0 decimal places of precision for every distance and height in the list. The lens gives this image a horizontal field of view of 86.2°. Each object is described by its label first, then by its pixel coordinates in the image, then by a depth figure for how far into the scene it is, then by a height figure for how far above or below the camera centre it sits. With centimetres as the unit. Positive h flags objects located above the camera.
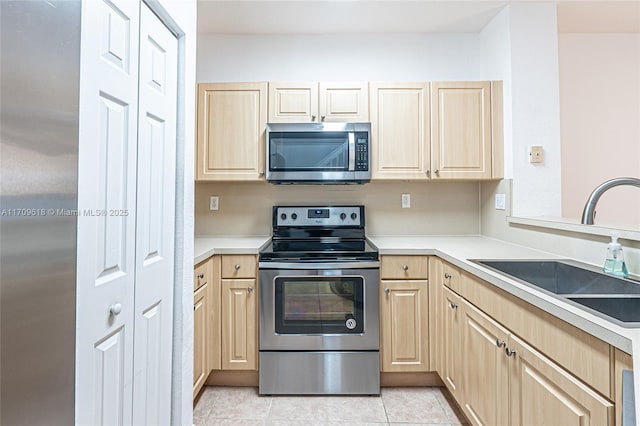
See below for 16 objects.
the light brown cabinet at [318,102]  238 +83
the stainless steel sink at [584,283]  115 -26
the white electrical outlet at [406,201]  269 +15
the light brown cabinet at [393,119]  239 +71
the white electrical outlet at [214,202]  270 +14
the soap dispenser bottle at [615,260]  132 -16
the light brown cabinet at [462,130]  237 +63
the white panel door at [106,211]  85 +3
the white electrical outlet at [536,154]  221 +43
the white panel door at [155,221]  113 +0
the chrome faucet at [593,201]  140 +9
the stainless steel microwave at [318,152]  230 +46
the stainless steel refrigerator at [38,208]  62 +3
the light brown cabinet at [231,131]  239 +63
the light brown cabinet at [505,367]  86 -49
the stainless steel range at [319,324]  204 -62
